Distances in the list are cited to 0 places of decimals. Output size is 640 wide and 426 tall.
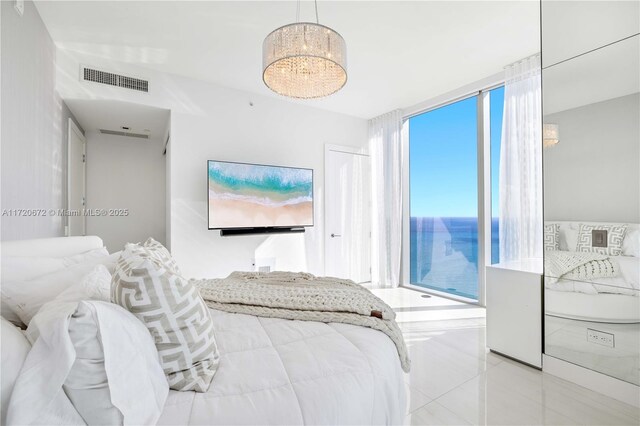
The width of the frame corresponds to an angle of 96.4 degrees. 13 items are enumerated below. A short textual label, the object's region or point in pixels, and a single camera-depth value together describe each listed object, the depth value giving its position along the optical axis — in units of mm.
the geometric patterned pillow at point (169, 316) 882
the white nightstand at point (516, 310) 2141
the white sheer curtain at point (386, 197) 4273
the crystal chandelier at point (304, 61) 1610
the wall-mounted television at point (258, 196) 3254
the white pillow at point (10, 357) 609
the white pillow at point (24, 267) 967
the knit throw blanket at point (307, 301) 1383
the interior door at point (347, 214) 4262
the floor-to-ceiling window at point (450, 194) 3459
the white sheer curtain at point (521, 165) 2816
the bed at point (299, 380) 847
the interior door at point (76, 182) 3129
